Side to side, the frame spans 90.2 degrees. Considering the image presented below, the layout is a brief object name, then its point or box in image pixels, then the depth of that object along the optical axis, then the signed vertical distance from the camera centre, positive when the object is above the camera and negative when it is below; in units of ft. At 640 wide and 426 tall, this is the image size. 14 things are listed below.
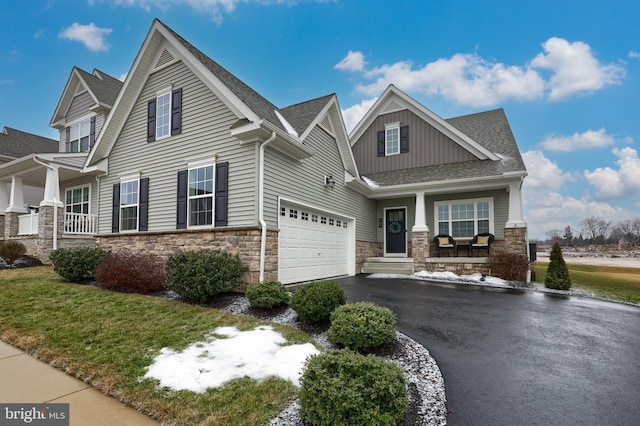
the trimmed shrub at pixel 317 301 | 17.42 -4.17
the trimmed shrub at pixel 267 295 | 20.51 -4.52
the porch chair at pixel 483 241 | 40.68 -1.75
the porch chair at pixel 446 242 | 43.21 -2.00
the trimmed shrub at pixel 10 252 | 35.91 -3.17
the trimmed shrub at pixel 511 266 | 35.94 -4.40
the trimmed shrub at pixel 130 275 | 24.94 -3.96
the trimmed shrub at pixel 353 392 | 8.14 -4.38
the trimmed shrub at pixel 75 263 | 28.63 -3.55
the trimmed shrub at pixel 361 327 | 13.93 -4.46
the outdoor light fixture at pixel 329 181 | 37.94 +5.42
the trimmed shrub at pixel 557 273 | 32.50 -4.63
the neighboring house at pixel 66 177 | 39.73 +6.69
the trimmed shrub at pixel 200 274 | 22.13 -3.50
